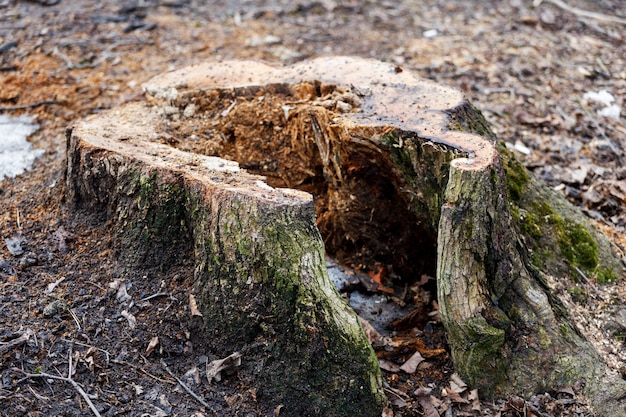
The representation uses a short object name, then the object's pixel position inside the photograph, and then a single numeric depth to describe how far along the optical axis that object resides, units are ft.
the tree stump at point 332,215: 9.19
